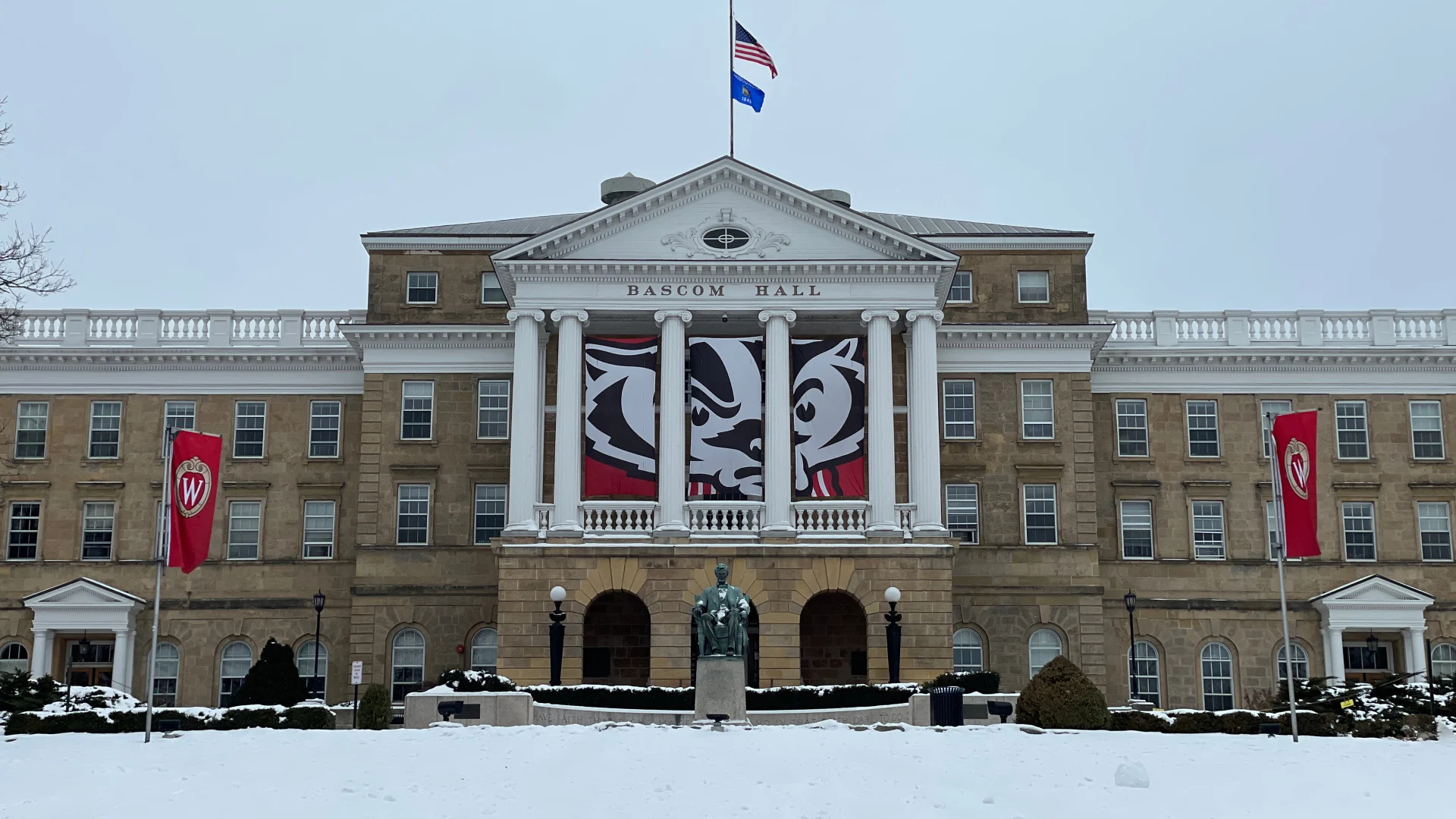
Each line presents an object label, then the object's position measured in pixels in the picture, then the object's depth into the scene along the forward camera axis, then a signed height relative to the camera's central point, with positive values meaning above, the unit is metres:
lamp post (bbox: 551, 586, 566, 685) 42.47 +0.16
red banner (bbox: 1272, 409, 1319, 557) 34.47 +3.47
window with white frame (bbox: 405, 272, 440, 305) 53.59 +11.55
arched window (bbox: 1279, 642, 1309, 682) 52.00 -0.73
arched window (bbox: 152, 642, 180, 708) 51.78 -1.21
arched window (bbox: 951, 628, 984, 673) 50.59 -0.32
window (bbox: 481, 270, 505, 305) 53.78 +11.48
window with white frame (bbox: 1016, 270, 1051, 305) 53.44 +11.56
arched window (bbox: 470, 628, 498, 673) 50.97 -0.31
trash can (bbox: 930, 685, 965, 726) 35.16 -1.44
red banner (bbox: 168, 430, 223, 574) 33.81 +3.02
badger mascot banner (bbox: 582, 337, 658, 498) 46.47 +6.35
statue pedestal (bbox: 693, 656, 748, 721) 35.22 -1.08
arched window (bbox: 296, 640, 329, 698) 52.07 -0.86
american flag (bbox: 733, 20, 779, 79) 48.44 +17.45
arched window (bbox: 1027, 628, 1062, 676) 50.69 -0.22
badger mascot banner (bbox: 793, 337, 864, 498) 46.50 +6.37
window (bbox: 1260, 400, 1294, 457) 54.06 +7.72
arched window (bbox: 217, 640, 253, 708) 52.06 -0.91
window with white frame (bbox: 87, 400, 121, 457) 53.69 +6.86
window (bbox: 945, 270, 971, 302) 53.59 +11.58
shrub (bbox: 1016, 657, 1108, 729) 33.38 -1.24
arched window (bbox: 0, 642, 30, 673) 52.00 -0.57
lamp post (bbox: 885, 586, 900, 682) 42.88 +0.14
